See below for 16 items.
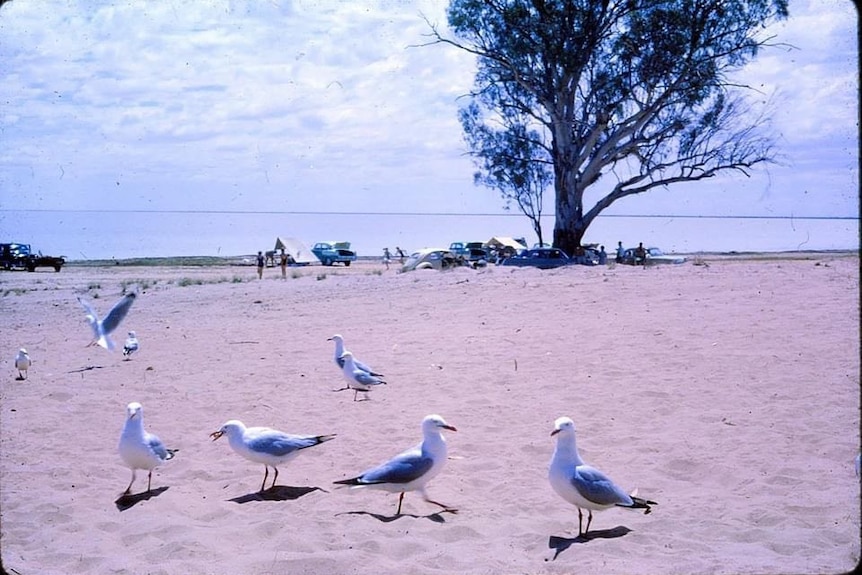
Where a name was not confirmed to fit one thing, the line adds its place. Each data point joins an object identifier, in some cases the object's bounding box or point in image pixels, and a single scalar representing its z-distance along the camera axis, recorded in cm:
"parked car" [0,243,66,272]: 4059
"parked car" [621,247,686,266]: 3200
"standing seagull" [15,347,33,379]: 1046
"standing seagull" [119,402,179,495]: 647
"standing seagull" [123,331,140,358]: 1159
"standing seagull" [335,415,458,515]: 577
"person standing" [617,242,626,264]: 3292
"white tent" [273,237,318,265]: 5356
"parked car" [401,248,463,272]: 3288
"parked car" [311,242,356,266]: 5399
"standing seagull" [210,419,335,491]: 644
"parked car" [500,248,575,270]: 2659
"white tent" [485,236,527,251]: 5805
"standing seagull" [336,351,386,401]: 920
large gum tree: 2573
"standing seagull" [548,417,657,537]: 528
